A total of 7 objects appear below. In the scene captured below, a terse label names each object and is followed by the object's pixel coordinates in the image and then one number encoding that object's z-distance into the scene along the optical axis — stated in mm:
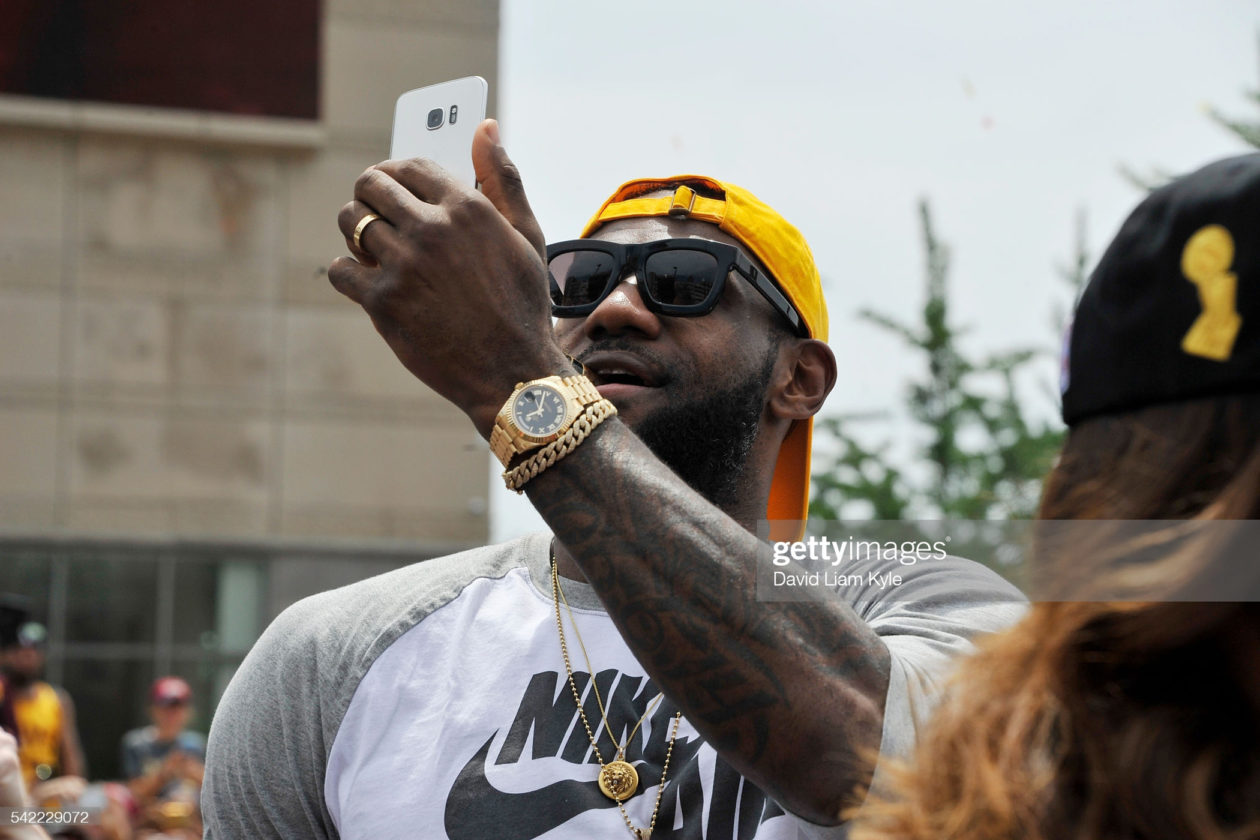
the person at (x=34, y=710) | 8180
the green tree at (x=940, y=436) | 11812
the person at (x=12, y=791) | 3354
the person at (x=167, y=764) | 7195
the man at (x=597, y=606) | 1606
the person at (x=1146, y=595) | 1155
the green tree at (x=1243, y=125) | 9031
